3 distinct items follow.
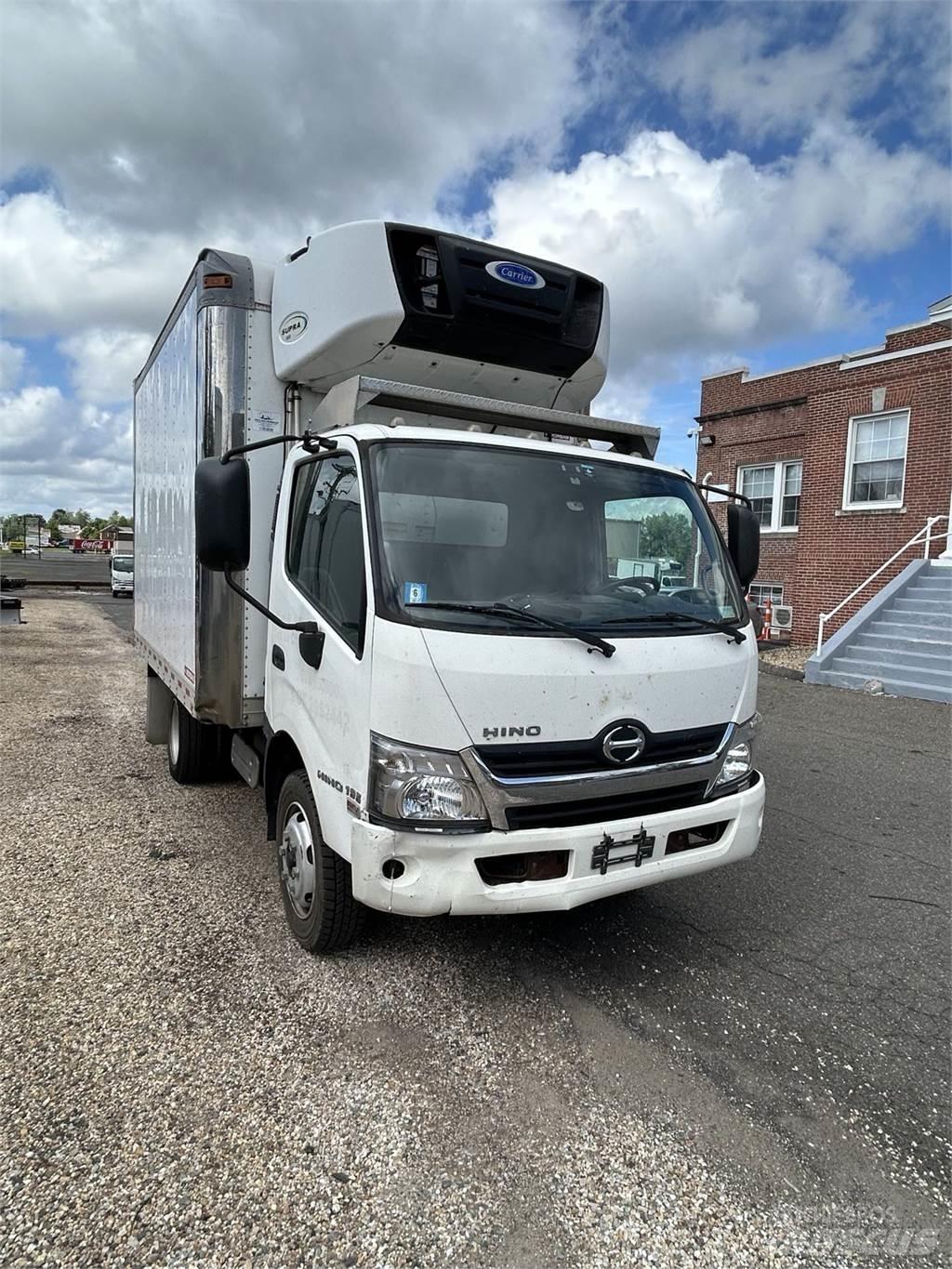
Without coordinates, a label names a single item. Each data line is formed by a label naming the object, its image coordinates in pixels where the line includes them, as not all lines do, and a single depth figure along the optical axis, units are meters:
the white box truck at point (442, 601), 2.71
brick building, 13.65
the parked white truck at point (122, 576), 30.77
